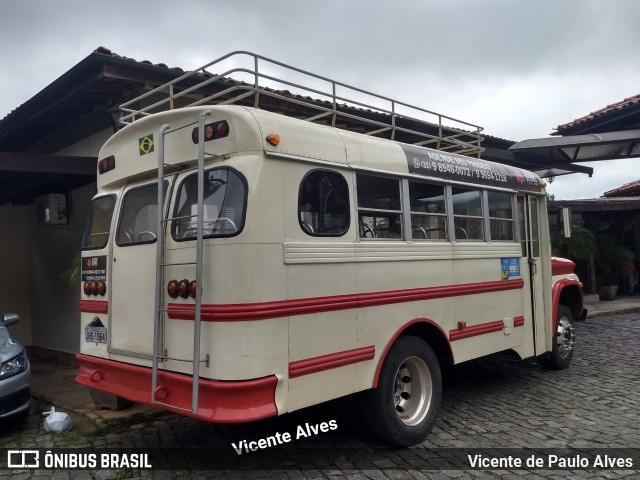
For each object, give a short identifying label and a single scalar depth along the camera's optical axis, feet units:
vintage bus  11.83
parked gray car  16.61
